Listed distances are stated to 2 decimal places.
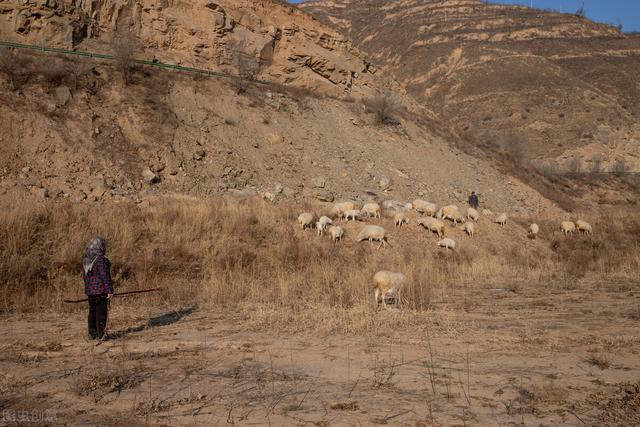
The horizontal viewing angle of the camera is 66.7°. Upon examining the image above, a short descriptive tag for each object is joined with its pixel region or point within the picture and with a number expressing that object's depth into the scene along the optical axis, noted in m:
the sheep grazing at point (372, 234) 14.00
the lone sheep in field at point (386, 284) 8.45
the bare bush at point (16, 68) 16.91
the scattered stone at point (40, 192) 14.07
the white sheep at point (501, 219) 18.00
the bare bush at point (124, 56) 19.75
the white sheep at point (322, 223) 13.98
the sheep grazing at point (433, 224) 15.28
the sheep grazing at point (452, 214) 16.83
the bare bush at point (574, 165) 39.71
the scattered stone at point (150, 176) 16.47
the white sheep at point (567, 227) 18.91
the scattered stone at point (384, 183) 21.22
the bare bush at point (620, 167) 38.47
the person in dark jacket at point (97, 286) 6.74
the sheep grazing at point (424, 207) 16.92
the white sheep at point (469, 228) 16.20
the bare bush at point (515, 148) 33.78
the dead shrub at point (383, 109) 26.61
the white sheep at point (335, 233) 13.77
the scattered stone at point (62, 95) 17.30
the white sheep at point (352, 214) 15.19
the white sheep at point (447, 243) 14.82
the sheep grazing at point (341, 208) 15.49
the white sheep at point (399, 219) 15.39
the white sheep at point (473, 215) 17.55
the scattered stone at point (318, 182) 19.77
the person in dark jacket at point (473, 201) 21.61
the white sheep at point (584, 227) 19.30
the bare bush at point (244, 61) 25.05
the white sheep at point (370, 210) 15.74
